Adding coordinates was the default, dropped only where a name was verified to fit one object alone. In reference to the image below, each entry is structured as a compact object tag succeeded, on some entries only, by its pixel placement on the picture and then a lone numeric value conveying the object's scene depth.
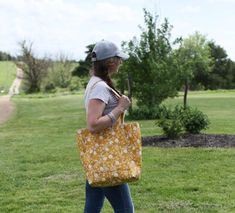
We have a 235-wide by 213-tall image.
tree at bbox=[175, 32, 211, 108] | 73.06
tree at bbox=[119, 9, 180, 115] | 20.42
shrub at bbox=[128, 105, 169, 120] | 20.77
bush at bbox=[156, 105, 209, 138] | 11.59
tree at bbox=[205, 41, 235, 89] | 68.94
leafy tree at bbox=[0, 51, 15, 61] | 123.95
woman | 3.40
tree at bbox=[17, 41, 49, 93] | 69.44
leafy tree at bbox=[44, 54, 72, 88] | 72.44
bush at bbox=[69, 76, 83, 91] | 68.28
